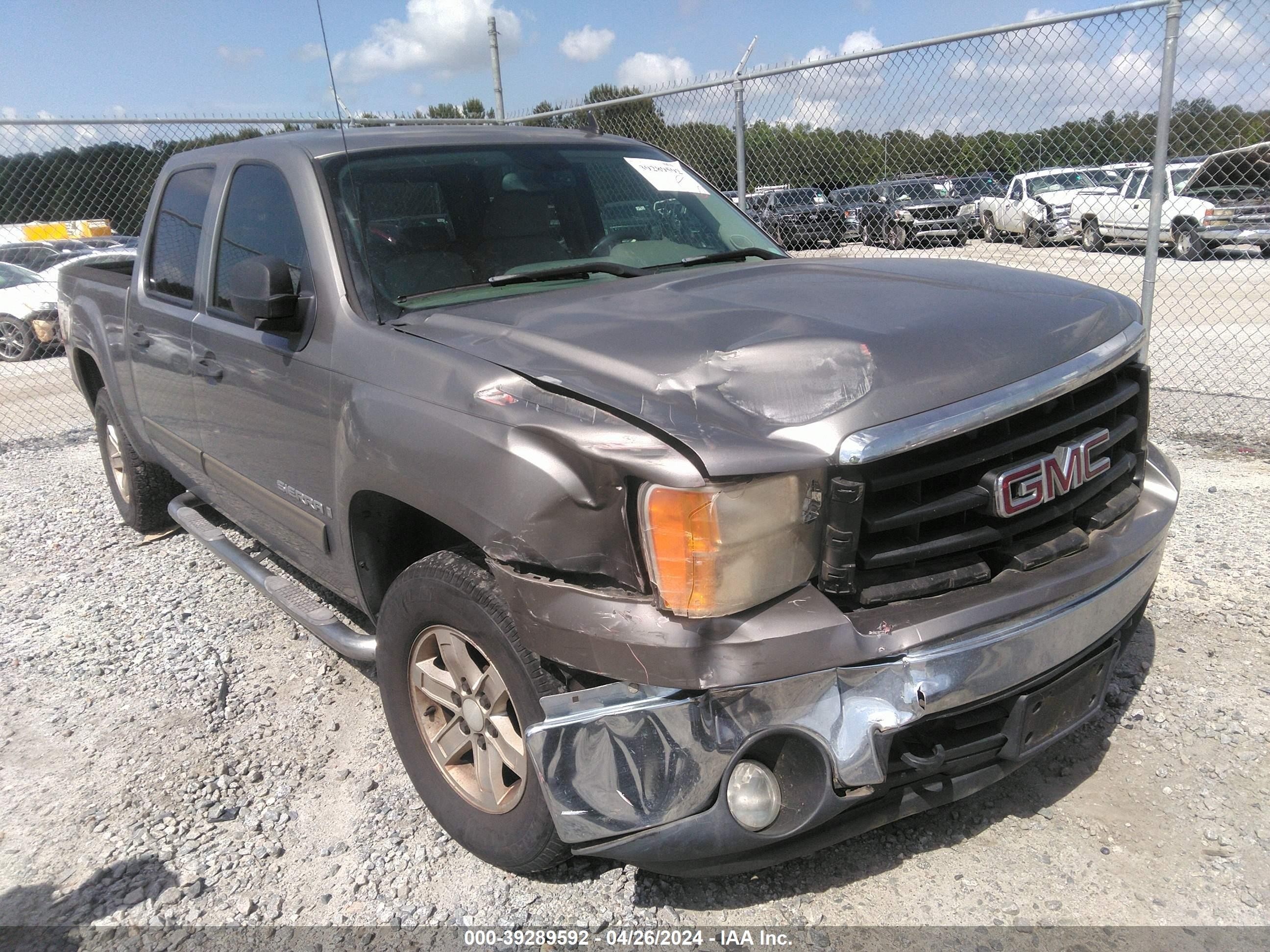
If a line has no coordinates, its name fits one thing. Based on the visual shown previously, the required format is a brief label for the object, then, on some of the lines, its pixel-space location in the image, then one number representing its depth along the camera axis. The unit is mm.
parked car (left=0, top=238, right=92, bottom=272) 15266
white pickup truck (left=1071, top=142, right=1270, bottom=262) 8805
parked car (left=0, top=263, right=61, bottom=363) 12945
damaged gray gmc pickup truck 1852
